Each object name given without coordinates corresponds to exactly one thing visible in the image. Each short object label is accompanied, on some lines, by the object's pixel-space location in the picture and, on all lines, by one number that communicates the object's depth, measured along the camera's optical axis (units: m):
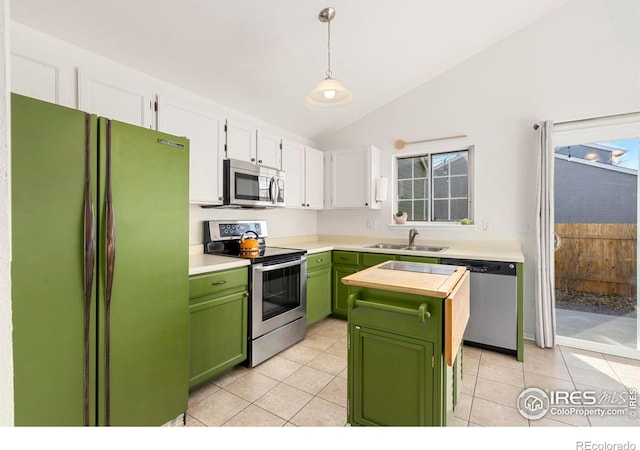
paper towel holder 3.87
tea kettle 2.88
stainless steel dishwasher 2.76
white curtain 2.92
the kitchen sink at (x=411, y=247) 3.49
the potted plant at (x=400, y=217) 3.86
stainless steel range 2.54
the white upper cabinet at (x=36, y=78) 1.75
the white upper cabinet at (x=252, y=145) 2.87
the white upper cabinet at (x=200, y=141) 2.37
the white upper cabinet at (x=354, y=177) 3.85
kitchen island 1.50
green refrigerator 1.26
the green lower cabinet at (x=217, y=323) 2.10
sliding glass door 2.79
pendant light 2.01
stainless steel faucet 3.65
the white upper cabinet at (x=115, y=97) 1.98
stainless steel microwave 2.78
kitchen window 3.65
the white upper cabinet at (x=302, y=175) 3.57
